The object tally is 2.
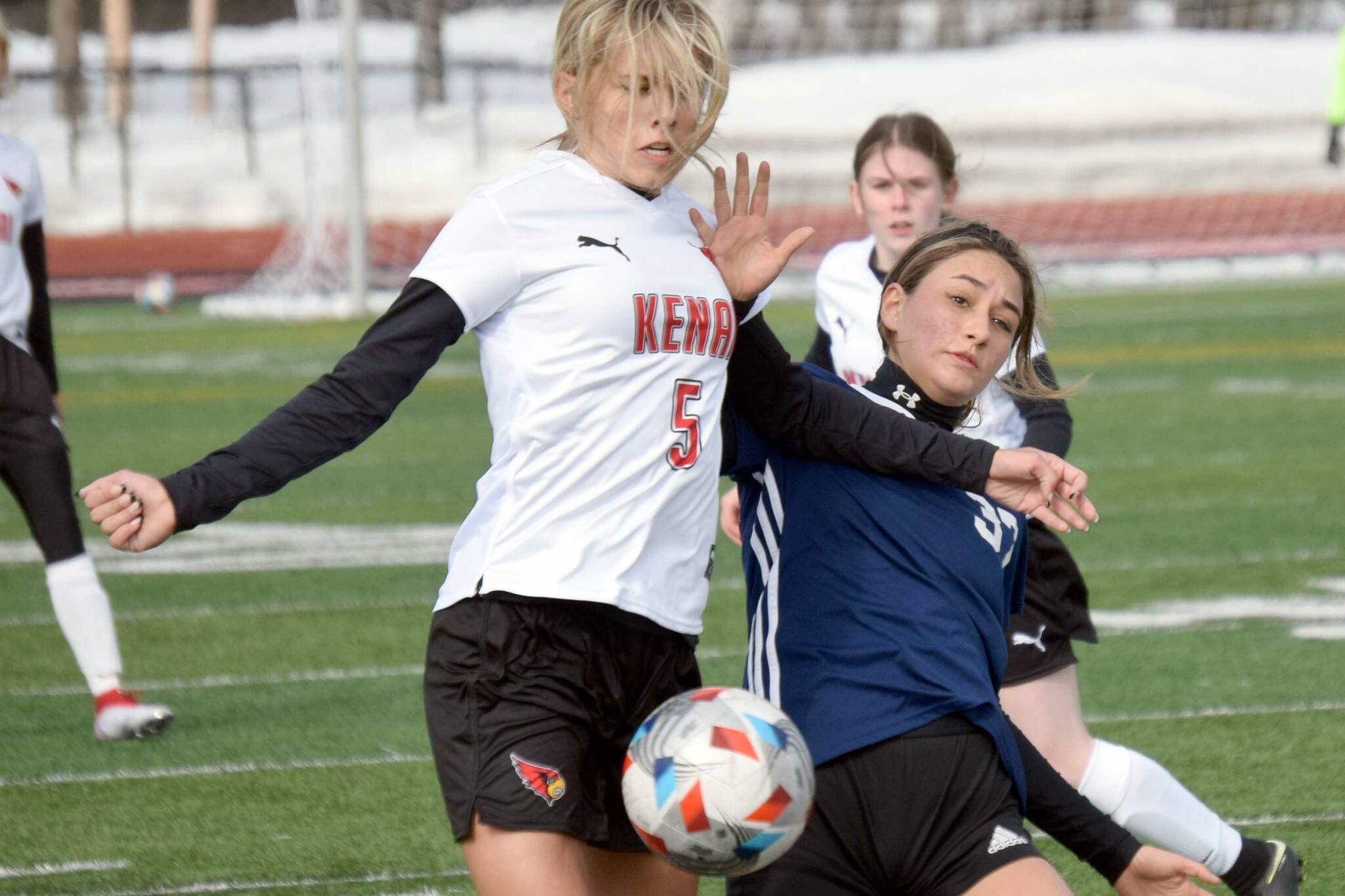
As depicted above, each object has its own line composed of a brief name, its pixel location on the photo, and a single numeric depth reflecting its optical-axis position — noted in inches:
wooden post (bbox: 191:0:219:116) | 3348.9
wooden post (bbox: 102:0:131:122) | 3430.1
